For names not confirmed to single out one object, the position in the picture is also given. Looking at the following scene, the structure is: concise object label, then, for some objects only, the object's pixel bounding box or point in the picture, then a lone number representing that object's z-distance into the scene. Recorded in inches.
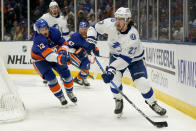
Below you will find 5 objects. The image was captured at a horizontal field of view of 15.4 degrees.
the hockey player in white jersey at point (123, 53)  274.6
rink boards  292.9
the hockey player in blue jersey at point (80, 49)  448.3
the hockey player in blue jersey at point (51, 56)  311.2
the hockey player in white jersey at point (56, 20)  480.7
